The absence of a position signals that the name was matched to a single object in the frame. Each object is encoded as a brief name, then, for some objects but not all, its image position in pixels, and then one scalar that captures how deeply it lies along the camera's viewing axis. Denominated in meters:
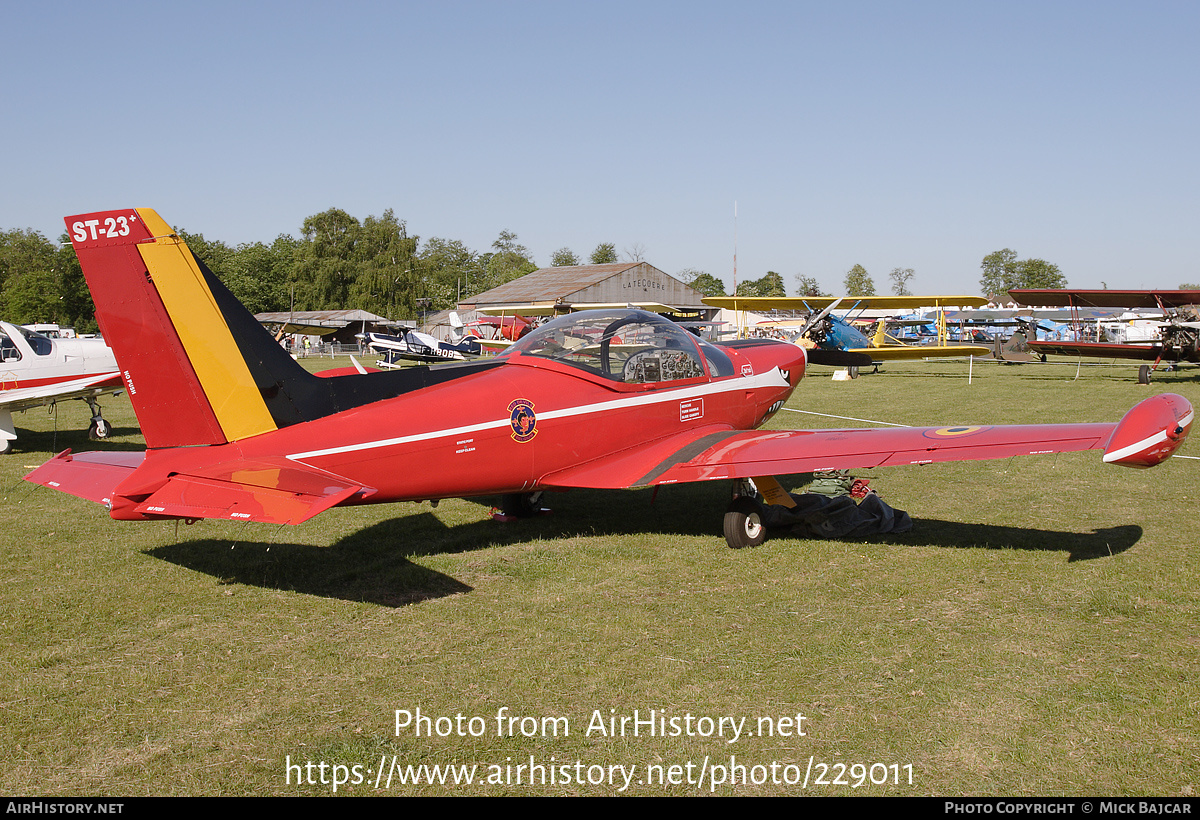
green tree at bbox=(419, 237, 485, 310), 88.06
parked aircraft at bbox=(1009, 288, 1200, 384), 24.22
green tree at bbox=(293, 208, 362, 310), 84.75
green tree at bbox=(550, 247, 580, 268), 134.38
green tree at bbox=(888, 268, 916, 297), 139.68
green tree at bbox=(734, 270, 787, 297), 116.75
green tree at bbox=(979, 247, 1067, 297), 133.50
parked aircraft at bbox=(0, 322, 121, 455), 12.68
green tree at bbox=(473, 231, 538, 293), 111.81
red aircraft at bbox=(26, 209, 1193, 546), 5.35
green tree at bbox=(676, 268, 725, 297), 112.88
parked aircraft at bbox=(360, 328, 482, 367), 34.47
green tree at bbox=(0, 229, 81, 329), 70.94
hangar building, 61.53
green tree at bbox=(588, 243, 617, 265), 128.62
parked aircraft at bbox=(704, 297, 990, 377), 24.45
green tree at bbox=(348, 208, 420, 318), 82.50
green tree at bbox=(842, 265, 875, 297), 128.00
